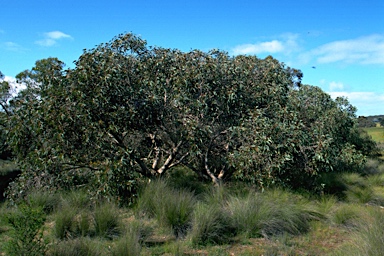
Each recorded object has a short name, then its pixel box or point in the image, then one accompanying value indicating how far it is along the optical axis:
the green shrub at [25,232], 3.96
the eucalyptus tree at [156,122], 7.23
